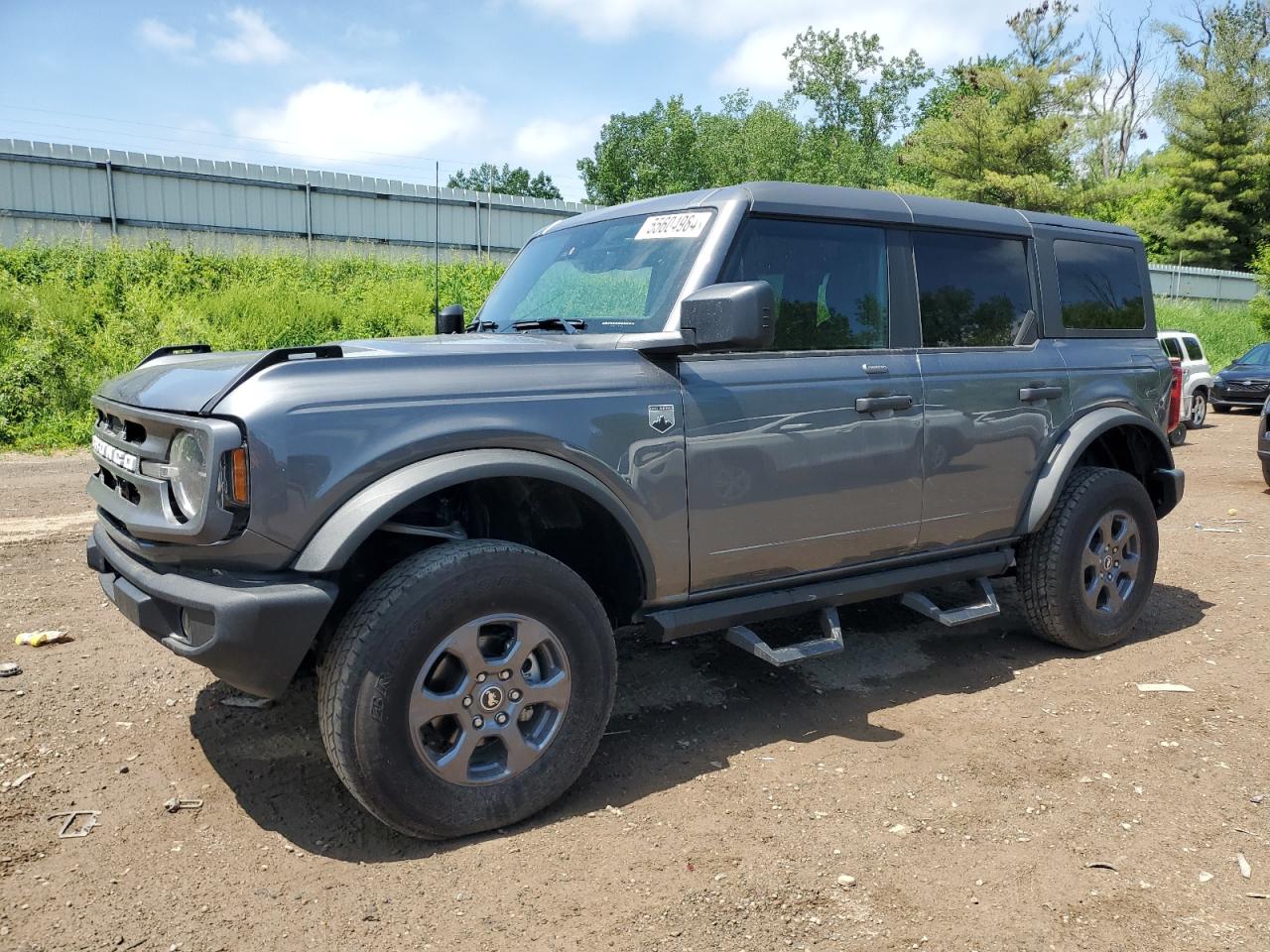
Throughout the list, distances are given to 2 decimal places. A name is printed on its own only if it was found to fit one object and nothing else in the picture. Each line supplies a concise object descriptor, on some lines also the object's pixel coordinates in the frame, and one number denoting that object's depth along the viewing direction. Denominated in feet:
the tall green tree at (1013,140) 96.48
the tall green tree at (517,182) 277.23
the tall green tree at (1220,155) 122.01
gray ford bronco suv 9.04
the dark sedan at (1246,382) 62.95
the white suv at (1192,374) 54.75
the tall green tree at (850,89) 193.26
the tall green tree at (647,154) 164.86
